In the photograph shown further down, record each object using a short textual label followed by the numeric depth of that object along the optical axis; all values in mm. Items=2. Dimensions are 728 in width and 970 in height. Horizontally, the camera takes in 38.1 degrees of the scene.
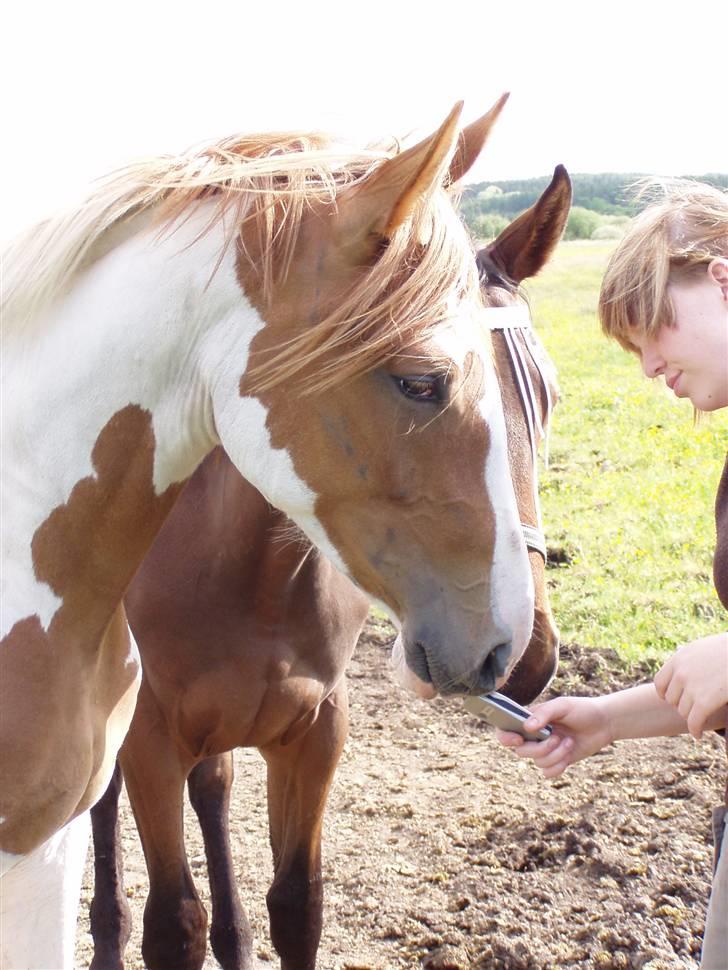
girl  2168
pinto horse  1777
